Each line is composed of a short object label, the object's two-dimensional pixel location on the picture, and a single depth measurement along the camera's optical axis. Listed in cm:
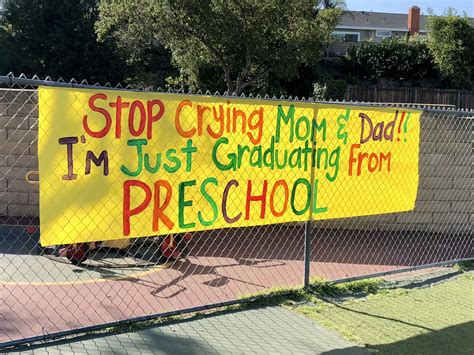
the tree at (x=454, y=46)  2839
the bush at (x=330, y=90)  2605
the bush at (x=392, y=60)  3102
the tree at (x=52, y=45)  3253
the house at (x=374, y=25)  5850
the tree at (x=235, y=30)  2212
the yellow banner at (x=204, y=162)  364
